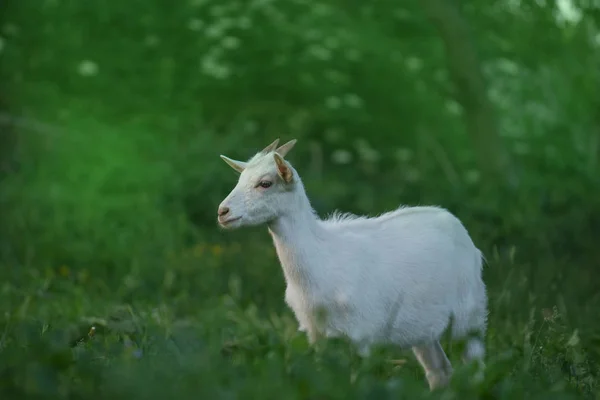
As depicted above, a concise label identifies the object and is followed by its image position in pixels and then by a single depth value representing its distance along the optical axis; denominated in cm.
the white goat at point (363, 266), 1093
